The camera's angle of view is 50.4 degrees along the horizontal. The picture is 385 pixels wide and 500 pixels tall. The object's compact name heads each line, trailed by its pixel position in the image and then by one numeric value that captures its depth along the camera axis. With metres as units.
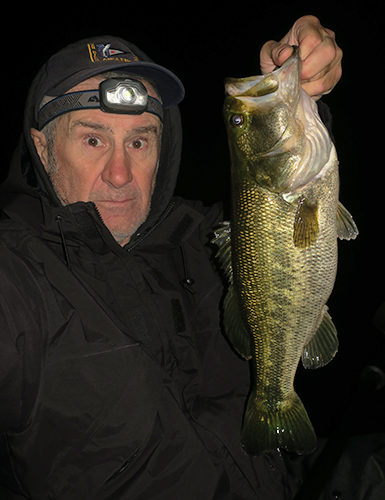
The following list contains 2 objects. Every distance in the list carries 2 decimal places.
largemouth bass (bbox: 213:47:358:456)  0.41
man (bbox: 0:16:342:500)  0.41
